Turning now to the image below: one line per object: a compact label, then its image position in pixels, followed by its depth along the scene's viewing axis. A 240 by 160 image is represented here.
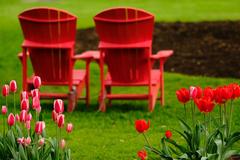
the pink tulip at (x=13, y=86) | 9.17
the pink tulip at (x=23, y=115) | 8.65
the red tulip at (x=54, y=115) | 8.71
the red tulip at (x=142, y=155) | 8.68
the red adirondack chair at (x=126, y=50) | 13.95
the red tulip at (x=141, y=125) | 8.71
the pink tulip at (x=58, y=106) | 8.48
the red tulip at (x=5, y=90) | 9.20
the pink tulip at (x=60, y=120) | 8.54
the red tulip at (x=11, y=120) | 8.85
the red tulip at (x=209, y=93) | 8.99
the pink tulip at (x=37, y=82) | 8.98
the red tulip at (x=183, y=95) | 9.06
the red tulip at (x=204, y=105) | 8.69
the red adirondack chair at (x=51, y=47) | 14.04
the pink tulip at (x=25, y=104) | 8.68
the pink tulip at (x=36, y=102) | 8.60
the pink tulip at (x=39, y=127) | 8.43
